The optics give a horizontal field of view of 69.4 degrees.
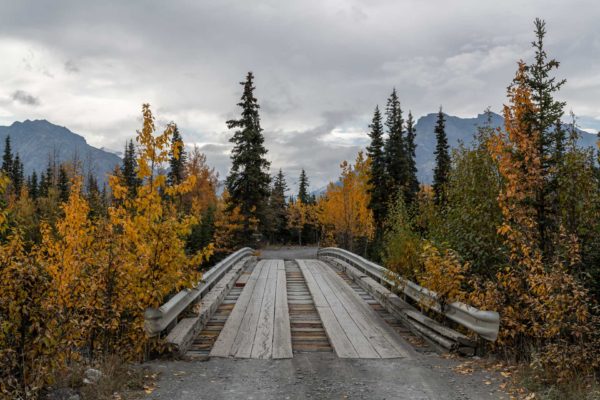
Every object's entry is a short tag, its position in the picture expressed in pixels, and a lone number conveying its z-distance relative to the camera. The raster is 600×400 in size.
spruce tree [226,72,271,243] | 34.84
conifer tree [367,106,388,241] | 41.53
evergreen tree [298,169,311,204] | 77.75
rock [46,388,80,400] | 4.29
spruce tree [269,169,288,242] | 65.44
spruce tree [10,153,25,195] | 67.50
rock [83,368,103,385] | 4.66
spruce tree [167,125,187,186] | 52.72
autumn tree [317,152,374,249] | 34.16
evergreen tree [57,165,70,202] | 55.39
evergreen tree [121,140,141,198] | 57.78
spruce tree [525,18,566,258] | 7.12
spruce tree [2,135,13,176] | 65.81
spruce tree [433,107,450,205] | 41.84
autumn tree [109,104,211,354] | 6.08
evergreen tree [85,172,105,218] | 24.86
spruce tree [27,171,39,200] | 73.75
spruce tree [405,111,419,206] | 42.11
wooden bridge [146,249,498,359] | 6.07
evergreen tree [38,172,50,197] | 62.72
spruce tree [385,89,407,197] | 41.41
